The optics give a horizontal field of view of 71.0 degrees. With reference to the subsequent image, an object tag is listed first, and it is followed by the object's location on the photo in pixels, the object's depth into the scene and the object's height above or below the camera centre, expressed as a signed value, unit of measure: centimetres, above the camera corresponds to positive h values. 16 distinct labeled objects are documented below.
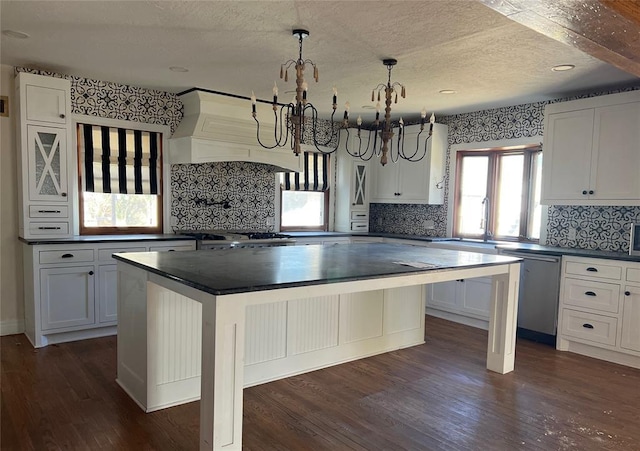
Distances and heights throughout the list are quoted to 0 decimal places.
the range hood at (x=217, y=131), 462 +70
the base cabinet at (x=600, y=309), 368 -88
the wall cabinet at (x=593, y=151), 388 +50
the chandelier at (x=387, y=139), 321 +69
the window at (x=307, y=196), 598 +4
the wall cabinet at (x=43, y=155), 385 +33
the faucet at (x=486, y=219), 533 -19
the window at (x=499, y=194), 500 +11
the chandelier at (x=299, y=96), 276 +64
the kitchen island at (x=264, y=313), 206 -77
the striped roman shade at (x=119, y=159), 443 +36
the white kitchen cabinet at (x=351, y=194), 625 +9
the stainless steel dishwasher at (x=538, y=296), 414 -87
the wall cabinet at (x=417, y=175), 562 +35
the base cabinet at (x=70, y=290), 378 -85
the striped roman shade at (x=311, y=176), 595 +31
